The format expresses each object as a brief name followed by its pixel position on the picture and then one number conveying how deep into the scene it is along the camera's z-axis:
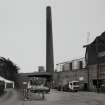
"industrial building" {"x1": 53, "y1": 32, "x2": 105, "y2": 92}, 65.17
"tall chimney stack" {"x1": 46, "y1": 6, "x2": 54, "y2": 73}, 98.75
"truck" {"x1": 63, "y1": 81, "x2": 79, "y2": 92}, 63.30
